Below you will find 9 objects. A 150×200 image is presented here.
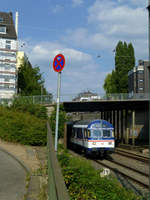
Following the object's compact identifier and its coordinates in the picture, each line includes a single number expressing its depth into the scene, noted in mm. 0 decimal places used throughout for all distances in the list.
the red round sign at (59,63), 8391
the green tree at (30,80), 45375
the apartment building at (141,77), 76125
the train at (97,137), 21391
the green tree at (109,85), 72688
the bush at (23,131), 17875
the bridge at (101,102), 32906
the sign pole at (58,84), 8093
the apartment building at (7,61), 51219
